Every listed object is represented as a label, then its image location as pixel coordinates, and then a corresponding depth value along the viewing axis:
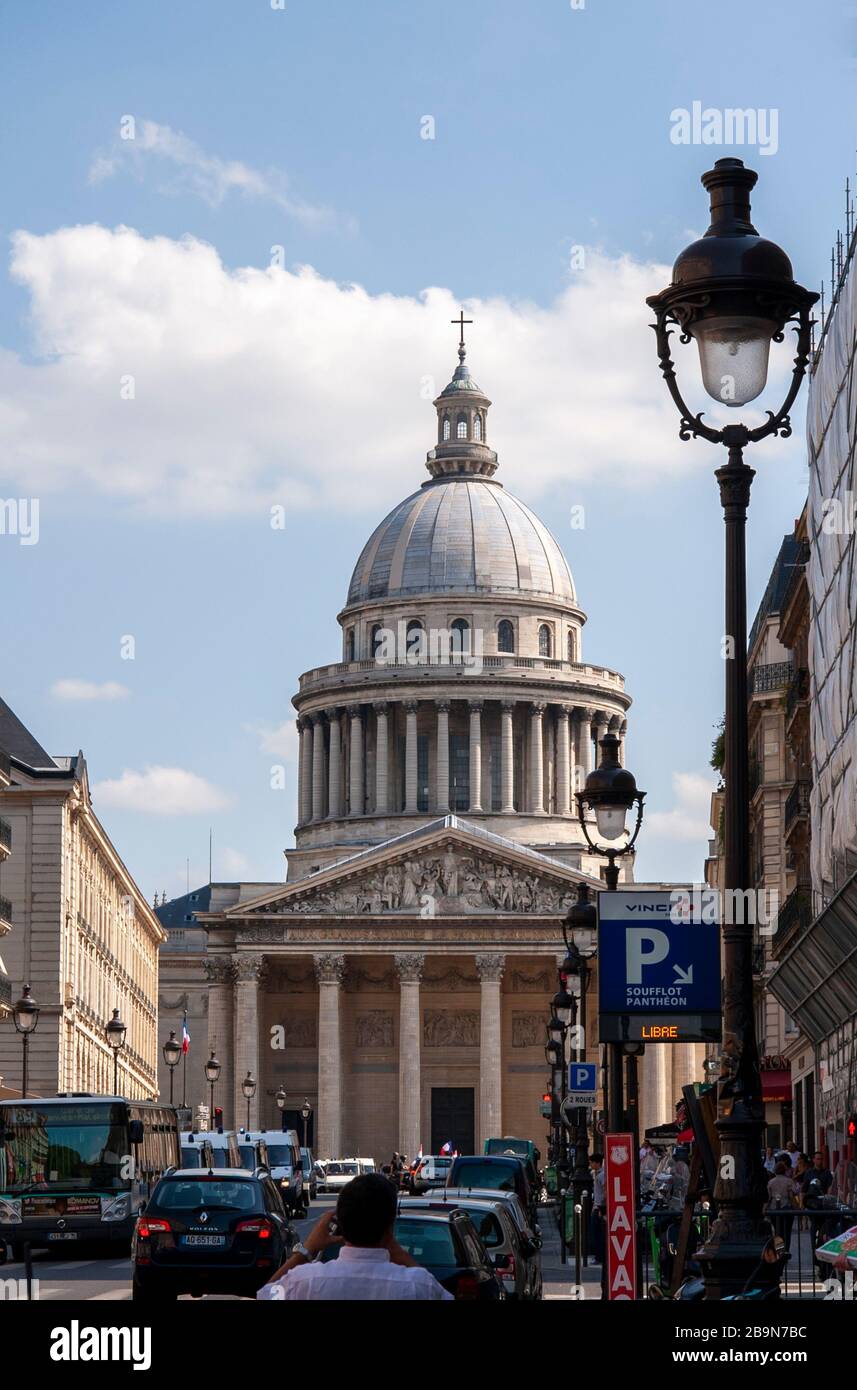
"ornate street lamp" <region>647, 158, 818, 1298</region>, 14.09
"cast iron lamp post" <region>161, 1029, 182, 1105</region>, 73.37
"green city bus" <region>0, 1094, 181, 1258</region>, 40.62
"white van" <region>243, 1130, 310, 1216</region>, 60.61
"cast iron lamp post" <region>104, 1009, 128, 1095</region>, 61.75
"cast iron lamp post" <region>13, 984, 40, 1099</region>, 52.62
